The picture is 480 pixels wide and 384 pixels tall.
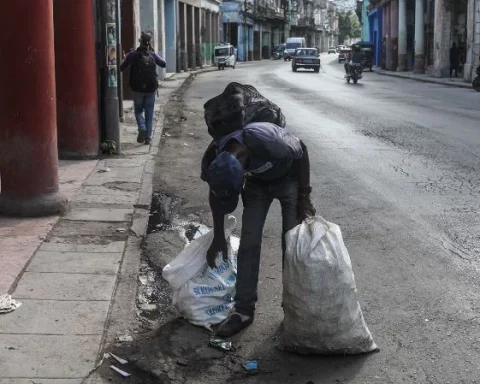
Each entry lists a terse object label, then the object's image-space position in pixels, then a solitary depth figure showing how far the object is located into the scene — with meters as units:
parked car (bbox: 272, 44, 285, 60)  88.12
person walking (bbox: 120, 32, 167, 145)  12.44
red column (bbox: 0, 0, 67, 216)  6.99
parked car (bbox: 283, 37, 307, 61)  83.25
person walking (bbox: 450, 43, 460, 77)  37.25
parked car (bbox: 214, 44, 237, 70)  54.84
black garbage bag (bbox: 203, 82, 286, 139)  4.31
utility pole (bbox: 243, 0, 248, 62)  78.19
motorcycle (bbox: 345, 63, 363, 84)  34.43
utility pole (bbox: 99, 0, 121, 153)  11.66
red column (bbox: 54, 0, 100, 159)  10.48
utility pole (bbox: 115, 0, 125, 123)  14.31
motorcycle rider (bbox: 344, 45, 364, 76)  34.03
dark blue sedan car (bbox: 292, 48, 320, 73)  48.72
